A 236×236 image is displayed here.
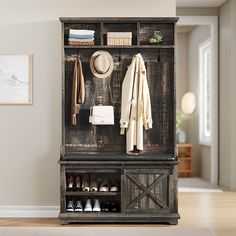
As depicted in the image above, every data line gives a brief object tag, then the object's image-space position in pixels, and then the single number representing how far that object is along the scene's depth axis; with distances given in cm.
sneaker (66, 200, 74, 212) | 515
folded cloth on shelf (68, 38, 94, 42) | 527
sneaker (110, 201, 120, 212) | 521
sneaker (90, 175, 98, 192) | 521
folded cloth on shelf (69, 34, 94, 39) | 527
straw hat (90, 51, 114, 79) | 532
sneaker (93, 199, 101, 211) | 517
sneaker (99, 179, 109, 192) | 521
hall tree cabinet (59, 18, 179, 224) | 530
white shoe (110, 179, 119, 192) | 521
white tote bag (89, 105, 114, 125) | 524
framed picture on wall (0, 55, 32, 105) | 554
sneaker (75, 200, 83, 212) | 517
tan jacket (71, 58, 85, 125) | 524
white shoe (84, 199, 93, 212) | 517
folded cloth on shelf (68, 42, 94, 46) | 528
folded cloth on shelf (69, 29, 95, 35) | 527
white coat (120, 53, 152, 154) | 520
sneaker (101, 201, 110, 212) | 520
